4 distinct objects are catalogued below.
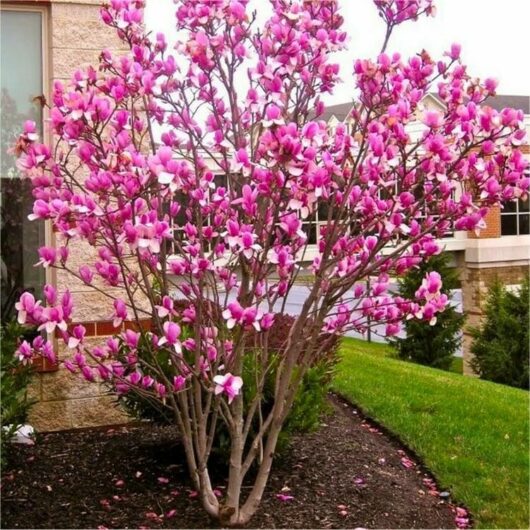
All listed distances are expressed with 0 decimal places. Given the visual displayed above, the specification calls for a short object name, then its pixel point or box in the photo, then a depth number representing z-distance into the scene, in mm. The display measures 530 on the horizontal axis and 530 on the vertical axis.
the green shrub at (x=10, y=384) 3670
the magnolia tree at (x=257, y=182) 2766
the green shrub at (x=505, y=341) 12484
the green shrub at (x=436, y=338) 13828
